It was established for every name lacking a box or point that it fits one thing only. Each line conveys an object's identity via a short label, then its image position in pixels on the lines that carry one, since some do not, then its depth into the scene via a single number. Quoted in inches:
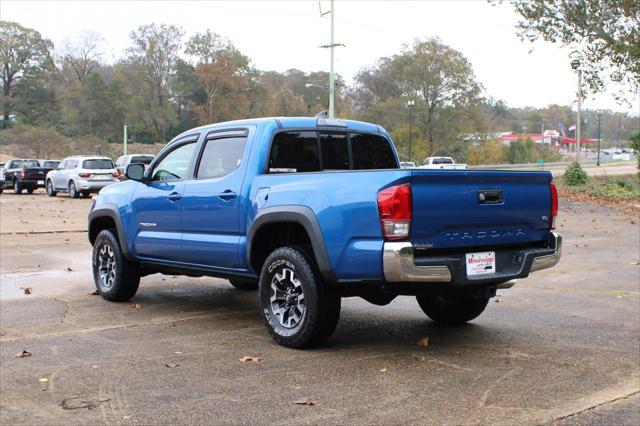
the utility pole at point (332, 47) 1471.5
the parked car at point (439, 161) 1876.2
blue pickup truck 218.5
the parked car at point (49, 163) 1509.6
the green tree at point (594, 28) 1042.7
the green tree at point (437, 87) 2999.5
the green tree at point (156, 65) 3117.6
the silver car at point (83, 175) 1178.0
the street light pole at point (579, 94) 1133.7
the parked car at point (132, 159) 1375.5
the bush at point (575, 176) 1305.4
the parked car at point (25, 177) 1389.0
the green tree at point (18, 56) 3248.0
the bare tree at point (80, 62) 3528.5
